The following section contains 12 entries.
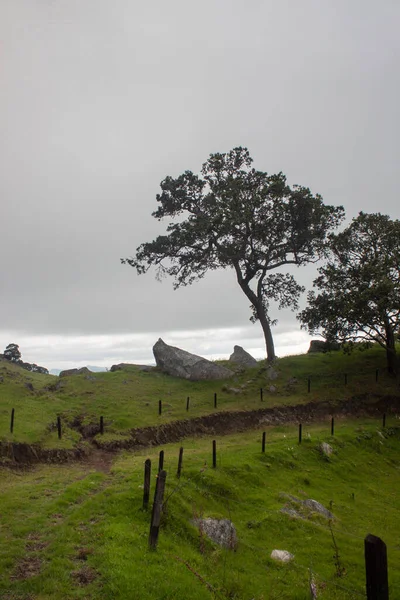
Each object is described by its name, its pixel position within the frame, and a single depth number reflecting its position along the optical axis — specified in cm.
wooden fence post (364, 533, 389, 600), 817
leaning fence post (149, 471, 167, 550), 1370
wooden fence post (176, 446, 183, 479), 2047
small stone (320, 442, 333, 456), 2901
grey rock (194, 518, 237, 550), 1614
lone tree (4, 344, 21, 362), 7562
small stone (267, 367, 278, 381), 4616
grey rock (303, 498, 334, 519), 2047
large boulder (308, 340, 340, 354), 5138
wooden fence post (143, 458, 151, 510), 1645
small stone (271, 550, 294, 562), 1573
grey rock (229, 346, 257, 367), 5194
